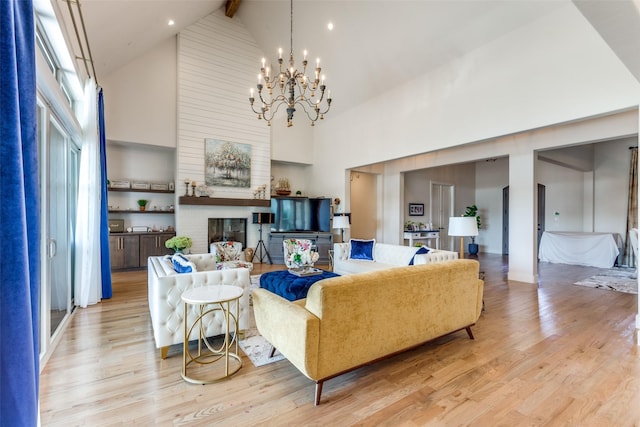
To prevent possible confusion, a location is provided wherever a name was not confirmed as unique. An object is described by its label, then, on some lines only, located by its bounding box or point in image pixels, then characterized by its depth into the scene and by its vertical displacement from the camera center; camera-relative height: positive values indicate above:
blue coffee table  3.40 -0.91
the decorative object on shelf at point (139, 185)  6.59 +0.55
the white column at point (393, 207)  8.15 +0.05
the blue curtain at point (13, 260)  0.95 -0.17
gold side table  2.26 -1.10
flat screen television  7.79 -0.13
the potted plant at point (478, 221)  9.13 -0.49
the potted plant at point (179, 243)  4.27 -0.50
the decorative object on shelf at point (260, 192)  7.74 +0.45
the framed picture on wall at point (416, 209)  8.87 +0.00
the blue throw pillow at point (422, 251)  4.46 -0.65
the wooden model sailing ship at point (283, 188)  8.21 +0.63
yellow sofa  1.94 -0.81
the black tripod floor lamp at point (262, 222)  7.54 -0.33
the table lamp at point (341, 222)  6.71 -0.30
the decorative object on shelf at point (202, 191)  6.94 +0.44
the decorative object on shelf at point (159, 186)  6.87 +0.55
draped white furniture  6.87 -0.99
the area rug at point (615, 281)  4.98 -1.36
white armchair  2.56 -0.81
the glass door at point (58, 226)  2.83 -0.19
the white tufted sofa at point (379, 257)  4.79 -0.86
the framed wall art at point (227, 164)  7.13 +1.14
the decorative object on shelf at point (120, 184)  6.40 +0.56
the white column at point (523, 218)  5.39 -0.17
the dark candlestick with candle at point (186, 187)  6.80 +0.52
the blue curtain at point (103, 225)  4.30 -0.23
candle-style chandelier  3.86 +2.57
